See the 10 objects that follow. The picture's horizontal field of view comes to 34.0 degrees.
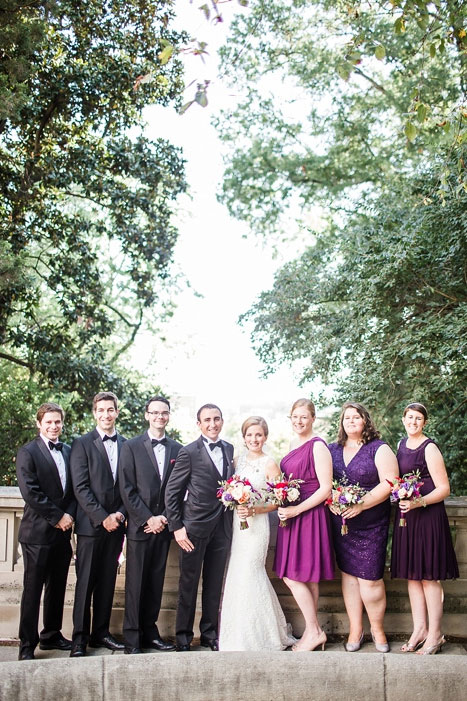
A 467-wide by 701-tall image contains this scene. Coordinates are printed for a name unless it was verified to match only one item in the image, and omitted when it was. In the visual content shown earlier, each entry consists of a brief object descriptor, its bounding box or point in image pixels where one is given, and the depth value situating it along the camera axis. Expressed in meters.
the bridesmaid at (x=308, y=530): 5.46
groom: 5.56
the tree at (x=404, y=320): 8.37
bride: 5.45
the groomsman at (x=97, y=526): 5.49
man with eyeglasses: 5.54
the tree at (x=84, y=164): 10.77
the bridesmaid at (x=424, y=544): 5.43
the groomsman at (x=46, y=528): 5.42
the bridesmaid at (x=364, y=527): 5.45
